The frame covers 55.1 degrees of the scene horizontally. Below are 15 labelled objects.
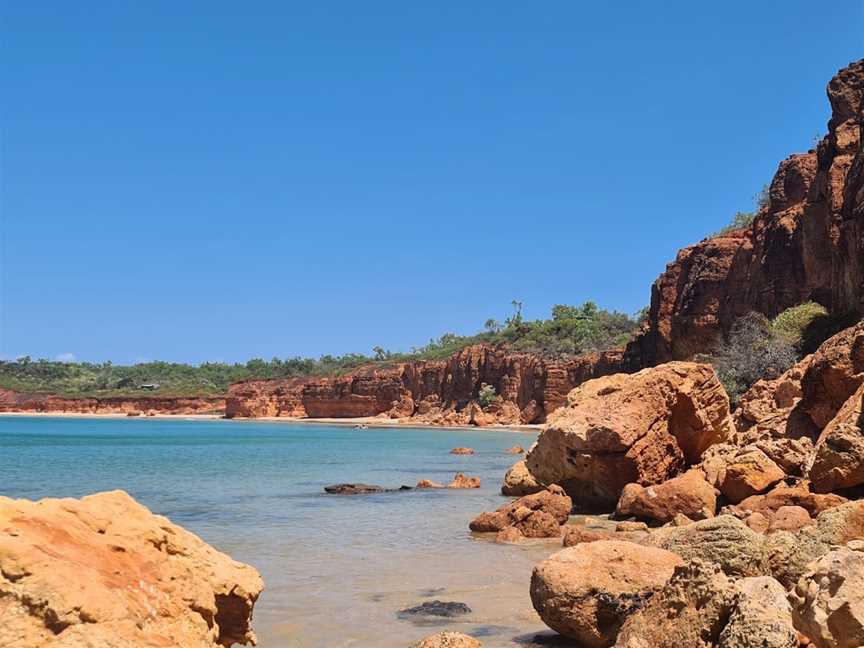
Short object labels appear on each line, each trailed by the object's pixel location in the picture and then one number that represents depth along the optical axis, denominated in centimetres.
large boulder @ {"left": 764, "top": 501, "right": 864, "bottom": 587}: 699
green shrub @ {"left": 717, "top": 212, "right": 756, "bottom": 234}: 6545
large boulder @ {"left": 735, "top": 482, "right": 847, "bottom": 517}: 1090
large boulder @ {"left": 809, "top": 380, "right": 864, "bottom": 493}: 1102
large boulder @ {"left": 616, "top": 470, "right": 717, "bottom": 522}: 1312
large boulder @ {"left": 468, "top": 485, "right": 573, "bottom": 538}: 1352
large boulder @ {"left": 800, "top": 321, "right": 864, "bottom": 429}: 1449
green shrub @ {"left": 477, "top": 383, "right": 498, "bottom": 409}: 8231
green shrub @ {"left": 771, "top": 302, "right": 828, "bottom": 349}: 3400
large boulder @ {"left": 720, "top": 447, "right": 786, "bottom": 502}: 1320
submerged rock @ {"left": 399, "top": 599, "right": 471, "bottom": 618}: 859
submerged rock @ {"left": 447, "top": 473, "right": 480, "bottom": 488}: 2344
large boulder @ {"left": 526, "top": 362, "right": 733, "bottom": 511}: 1599
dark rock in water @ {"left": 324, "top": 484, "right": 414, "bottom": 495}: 2184
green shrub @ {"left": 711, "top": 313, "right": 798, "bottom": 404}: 3159
